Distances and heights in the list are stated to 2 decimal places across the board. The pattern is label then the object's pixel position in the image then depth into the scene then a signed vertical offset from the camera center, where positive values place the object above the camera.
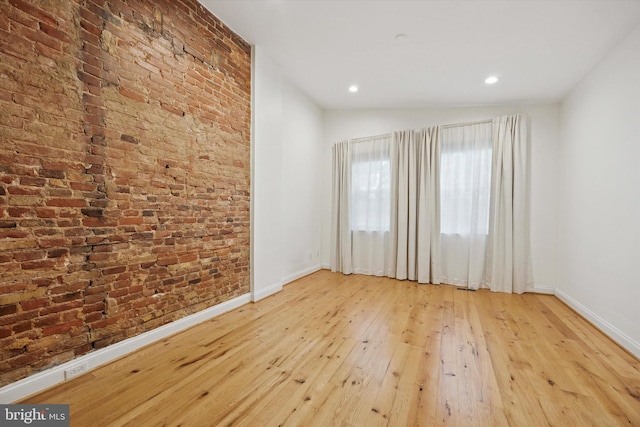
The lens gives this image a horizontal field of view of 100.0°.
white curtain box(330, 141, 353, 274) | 4.82 +0.02
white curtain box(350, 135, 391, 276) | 4.66 +0.11
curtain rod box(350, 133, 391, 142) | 4.62 +1.29
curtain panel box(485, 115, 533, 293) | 3.84 +0.05
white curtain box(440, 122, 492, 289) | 4.03 +0.16
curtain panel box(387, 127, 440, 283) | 4.27 +0.06
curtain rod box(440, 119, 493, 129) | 4.05 +1.36
